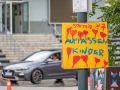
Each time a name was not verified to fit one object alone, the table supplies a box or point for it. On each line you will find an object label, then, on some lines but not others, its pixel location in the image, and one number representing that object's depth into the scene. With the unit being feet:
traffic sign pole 26.52
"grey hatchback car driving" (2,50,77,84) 79.66
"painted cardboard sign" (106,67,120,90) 37.77
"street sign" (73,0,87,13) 26.22
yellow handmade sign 26.36
